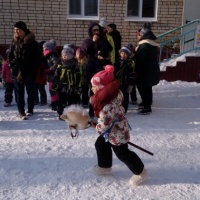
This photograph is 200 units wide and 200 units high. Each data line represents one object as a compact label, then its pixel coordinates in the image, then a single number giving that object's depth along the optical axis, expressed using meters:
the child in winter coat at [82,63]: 5.24
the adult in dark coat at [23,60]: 4.54
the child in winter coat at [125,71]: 4.86
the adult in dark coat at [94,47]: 4.79
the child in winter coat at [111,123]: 2.81
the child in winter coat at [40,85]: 5.41
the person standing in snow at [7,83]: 5.37
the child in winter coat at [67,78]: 4.54
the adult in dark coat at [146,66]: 5.02
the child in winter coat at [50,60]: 5.01
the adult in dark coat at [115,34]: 6.83
